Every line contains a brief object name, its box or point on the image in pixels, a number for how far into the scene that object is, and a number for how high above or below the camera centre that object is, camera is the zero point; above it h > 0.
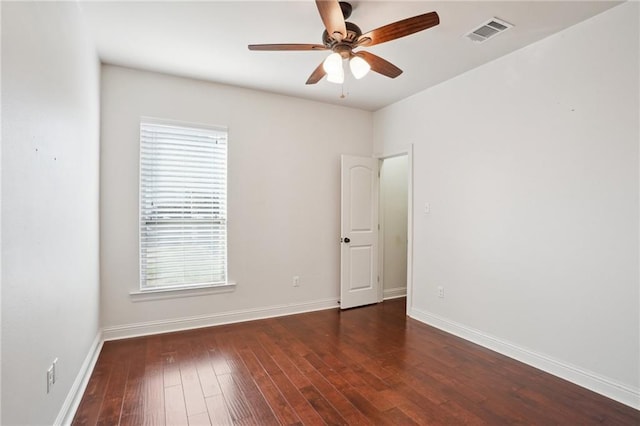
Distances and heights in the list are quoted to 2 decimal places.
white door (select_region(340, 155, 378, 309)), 4.55 -0.29
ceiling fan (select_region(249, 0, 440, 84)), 1.95 +1.16
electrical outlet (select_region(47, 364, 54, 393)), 1.73 -0.90
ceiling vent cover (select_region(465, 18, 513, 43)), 2.58 +1.50
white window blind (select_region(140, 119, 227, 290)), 3.54 +0.06
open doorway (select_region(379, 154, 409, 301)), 4.98 -0.22
